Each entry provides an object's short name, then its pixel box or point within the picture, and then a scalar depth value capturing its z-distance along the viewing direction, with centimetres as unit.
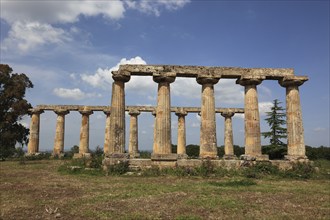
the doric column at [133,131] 3972
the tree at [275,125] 4219
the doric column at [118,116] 2117
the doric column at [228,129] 3878
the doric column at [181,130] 3869
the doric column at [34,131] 3947
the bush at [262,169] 1908
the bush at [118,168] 1907
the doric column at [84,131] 3906
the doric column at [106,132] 4003
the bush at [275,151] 4034
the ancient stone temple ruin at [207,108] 2109
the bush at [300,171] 1906
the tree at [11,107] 3834
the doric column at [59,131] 3953
